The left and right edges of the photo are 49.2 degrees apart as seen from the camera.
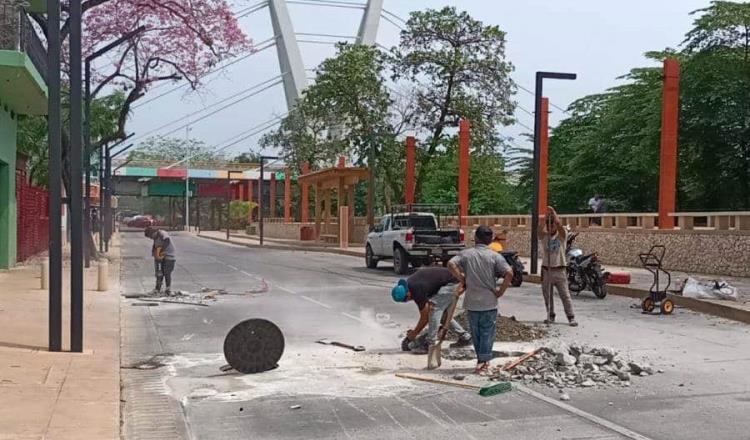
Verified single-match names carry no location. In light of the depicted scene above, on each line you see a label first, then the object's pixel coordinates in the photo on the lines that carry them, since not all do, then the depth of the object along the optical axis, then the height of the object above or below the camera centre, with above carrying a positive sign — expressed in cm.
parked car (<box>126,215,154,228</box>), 9765 -157
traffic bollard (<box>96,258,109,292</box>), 1852 -160
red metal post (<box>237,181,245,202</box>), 9419 +252
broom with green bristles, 775 -168
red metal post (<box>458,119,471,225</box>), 3697 +233
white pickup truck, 2272 -76
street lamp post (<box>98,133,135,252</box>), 3706 +139
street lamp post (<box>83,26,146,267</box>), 2450 +382
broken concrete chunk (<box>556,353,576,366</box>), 865 -152
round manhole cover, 884 -147
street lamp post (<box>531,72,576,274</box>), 2216 +206
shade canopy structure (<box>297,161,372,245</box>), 4531 +150
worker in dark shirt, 936 -91
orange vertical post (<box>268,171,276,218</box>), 7382 +135
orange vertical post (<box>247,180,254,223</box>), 8562 +120
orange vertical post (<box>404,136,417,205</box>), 4128 +239
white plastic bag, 1502 -134
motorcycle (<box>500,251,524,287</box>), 1921 -123
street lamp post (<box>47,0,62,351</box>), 948 +37
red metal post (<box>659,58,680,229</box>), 2386 +222
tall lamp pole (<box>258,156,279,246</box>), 4938 +72
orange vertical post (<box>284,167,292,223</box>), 6412 +148
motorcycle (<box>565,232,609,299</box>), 1688 -118
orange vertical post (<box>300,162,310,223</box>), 6225 +55
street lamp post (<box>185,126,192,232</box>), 8662 +279
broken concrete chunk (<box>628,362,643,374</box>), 870 -160
